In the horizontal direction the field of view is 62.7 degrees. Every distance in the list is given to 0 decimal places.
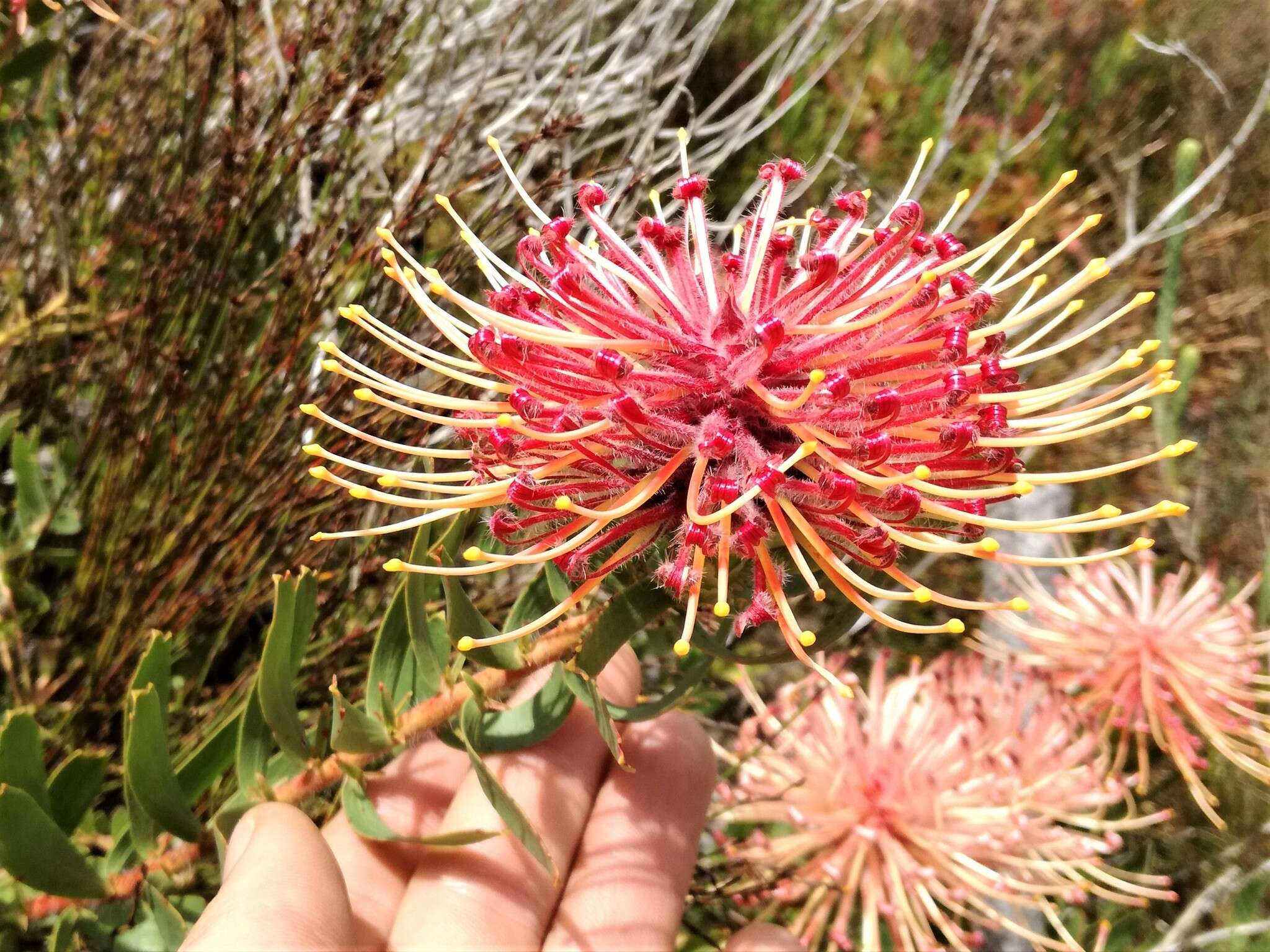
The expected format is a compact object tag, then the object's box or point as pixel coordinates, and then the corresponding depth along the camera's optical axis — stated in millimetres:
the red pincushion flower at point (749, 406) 110
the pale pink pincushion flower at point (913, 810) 183
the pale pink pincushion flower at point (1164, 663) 210
